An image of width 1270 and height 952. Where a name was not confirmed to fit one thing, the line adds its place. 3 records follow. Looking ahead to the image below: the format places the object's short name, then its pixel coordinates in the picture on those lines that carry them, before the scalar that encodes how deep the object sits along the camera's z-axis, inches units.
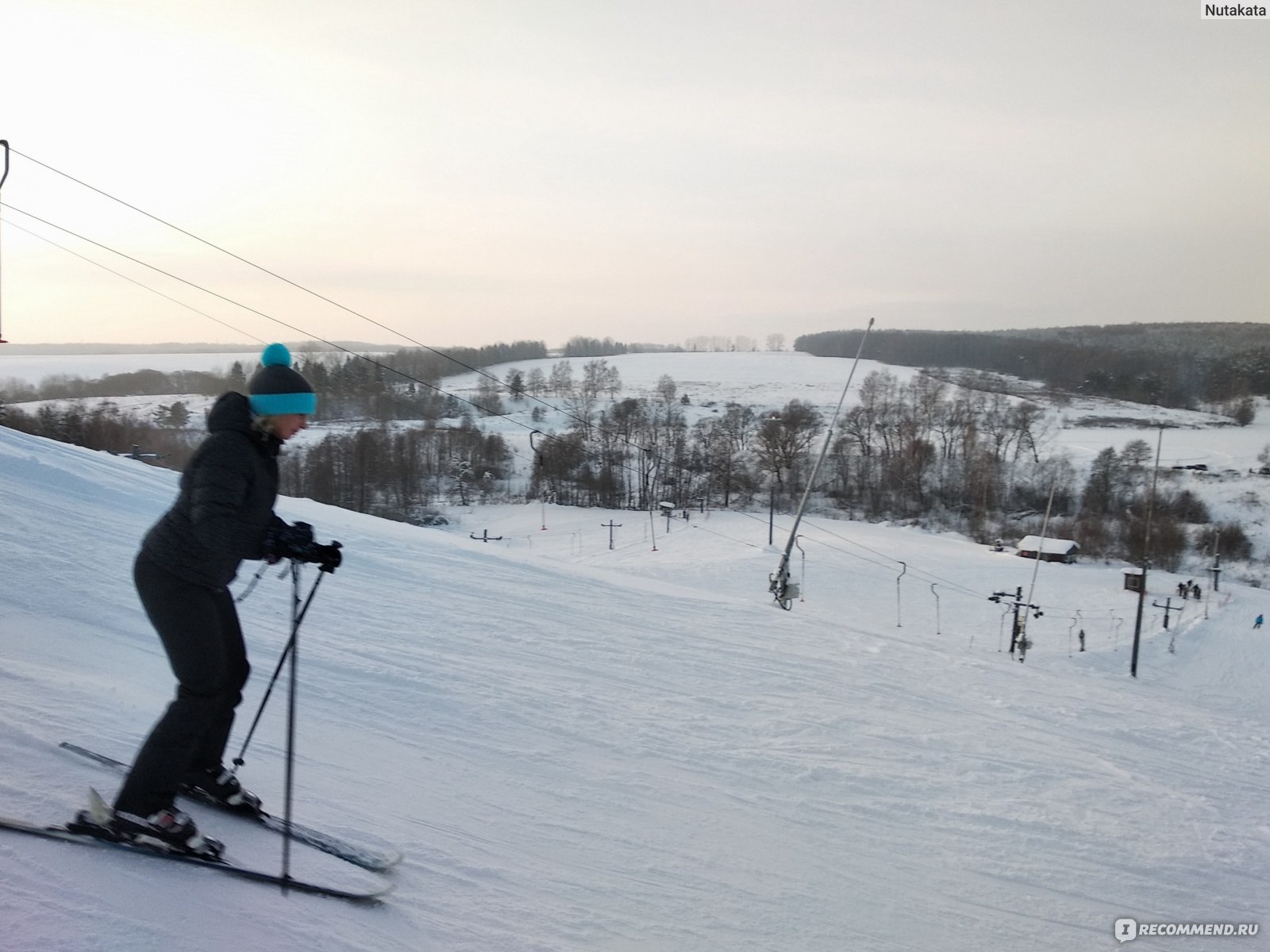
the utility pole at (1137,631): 913.9
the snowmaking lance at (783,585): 566.6
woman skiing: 97.8
